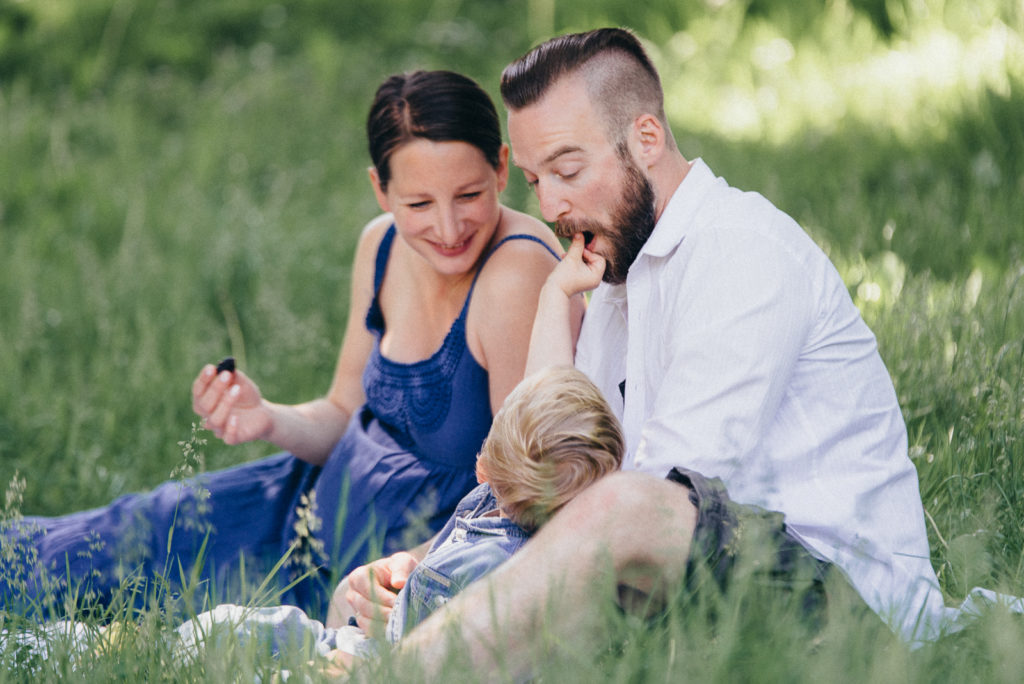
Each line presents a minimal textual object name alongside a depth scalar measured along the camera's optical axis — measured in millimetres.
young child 4379
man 3957
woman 5898
